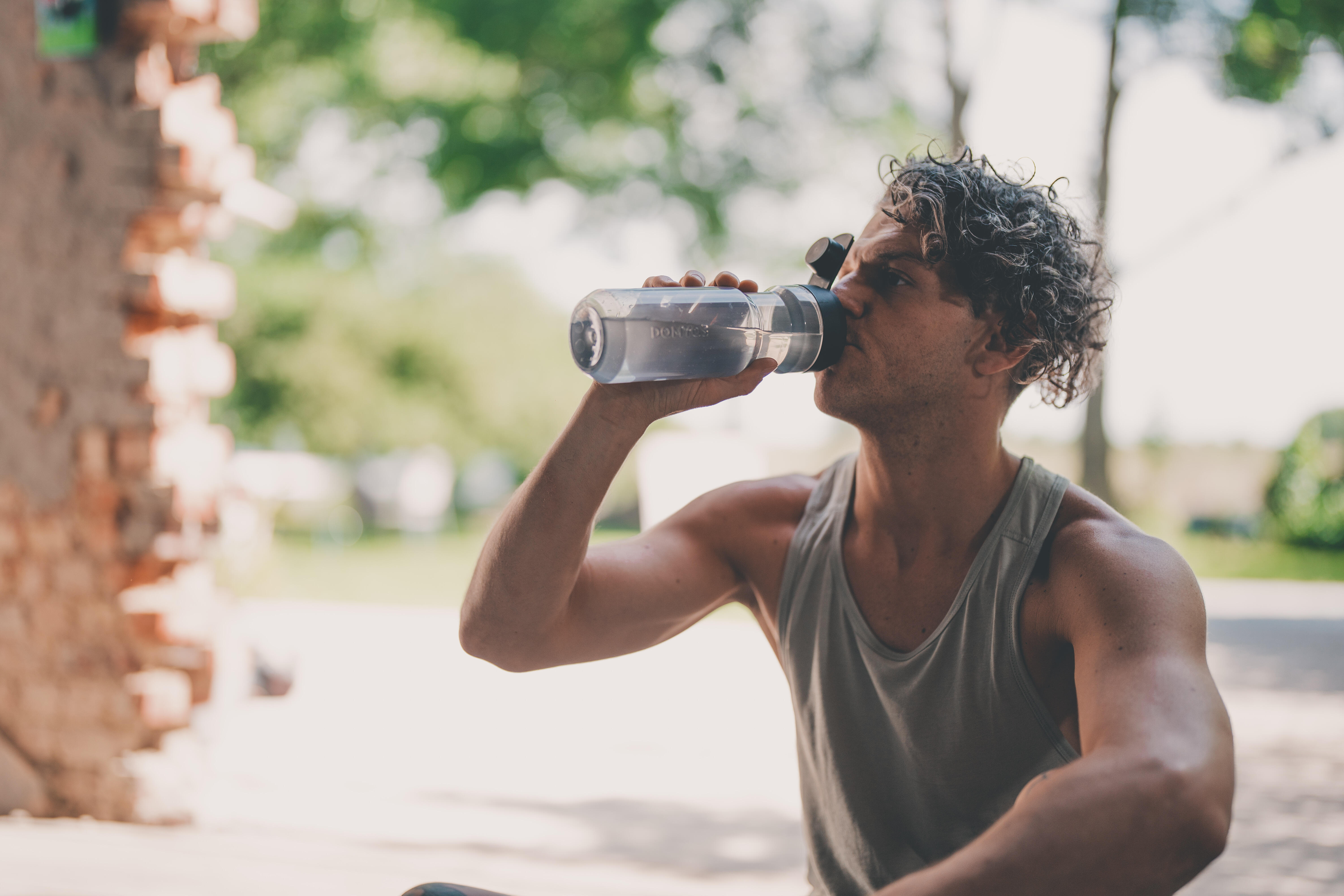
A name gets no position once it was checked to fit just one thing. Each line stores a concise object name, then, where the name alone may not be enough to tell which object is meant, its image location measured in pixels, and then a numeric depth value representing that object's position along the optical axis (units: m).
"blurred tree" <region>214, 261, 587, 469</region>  18.78
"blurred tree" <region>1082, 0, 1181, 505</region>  7.05
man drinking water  1.34
